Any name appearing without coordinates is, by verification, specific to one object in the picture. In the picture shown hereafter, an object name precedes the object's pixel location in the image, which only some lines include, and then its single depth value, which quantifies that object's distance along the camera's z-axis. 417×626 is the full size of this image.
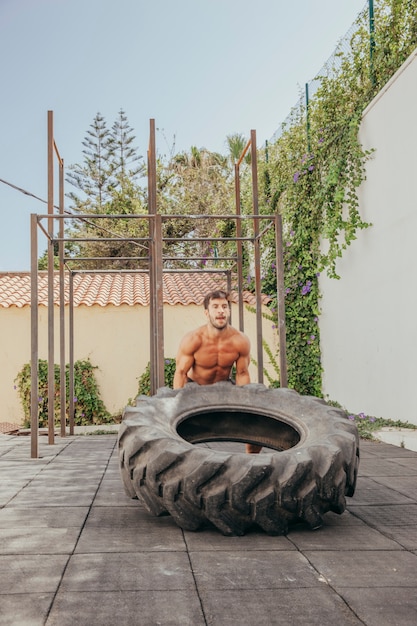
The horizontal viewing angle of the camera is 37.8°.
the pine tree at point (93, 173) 22.02
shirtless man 4.29
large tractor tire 2.47
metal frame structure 4.84
